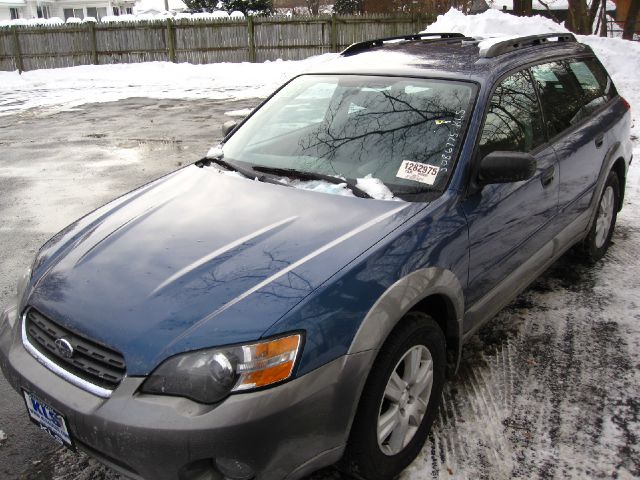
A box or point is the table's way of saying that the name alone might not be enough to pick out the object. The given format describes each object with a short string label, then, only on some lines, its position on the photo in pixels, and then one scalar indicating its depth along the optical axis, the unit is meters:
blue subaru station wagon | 1.91
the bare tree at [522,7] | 17.92
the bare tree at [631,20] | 17.39
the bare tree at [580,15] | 15.93
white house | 43.53
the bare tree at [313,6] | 38.25
